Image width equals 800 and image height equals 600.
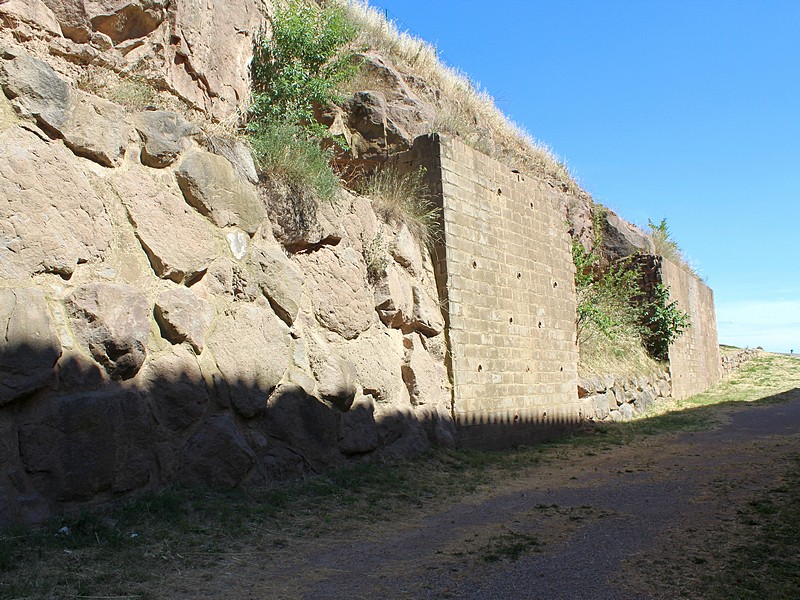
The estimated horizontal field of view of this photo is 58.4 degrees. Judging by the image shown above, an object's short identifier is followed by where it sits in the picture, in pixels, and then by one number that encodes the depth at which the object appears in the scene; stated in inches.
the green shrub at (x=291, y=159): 289.3
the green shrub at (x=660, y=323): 673.6
